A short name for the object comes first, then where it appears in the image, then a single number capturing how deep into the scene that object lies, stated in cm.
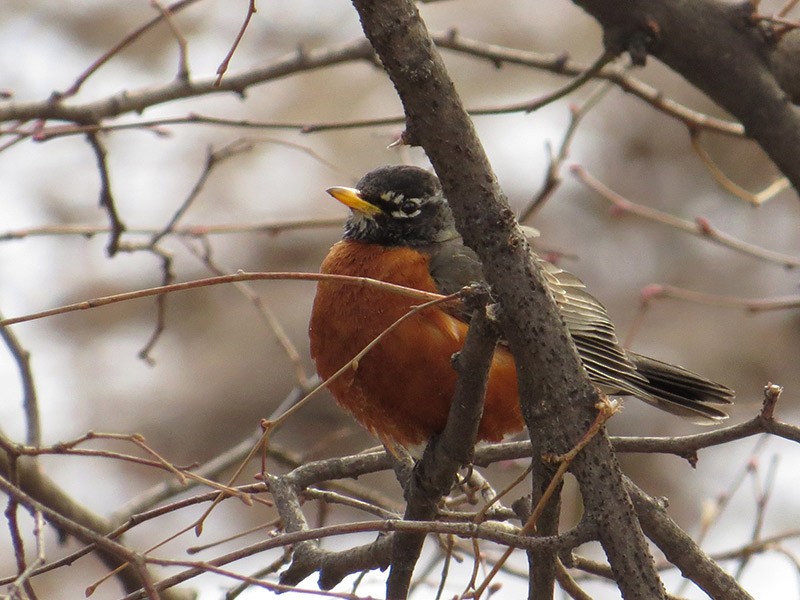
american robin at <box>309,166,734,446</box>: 646
